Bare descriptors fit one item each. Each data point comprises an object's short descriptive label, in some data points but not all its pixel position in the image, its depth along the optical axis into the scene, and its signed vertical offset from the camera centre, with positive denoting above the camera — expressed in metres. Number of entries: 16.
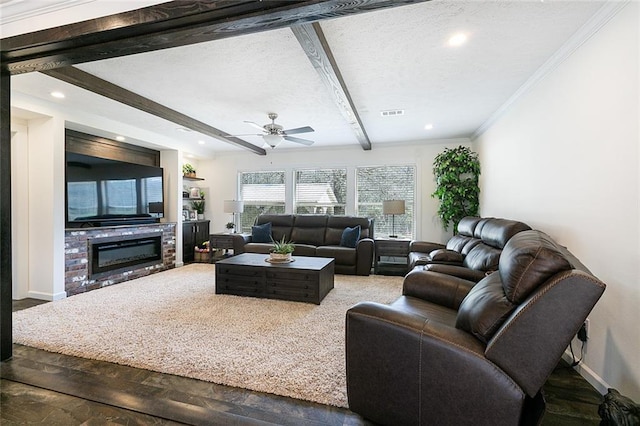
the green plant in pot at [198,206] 6.96 +0.11
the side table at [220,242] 5.80 -0.65
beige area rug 2.00 -1.14
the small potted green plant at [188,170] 6.44 +0.93
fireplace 4.19 -0.69
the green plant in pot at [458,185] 4.98 +0.43
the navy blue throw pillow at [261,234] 5.73 -0.48
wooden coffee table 3.51 -0.89
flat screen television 4.10 +0.31
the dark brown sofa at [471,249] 2.63 -0.49
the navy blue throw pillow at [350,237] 5.27 -0.51
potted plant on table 3.80 -0.58
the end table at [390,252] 5.09 -0.78
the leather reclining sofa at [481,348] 1.16 -0.64
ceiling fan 3.92 +1.08
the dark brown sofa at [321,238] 4.99 -0.56
